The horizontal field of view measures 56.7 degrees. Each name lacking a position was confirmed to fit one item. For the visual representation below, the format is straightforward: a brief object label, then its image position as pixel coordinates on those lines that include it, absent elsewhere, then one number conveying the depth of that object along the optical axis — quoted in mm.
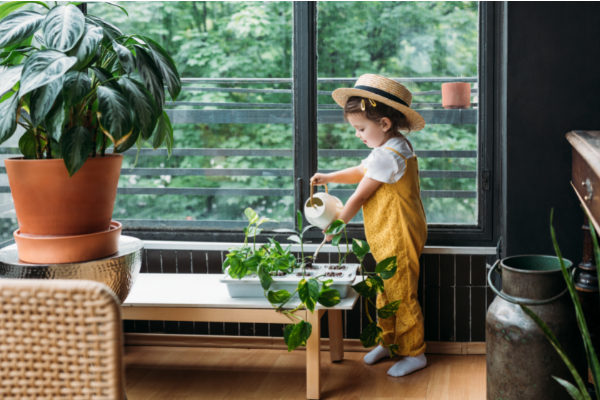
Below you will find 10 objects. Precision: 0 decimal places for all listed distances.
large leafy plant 1389
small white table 2020
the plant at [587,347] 1148
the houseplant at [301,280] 1961
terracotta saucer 1631
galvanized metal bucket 1523
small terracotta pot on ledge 2402
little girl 2197
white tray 2080
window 2434
